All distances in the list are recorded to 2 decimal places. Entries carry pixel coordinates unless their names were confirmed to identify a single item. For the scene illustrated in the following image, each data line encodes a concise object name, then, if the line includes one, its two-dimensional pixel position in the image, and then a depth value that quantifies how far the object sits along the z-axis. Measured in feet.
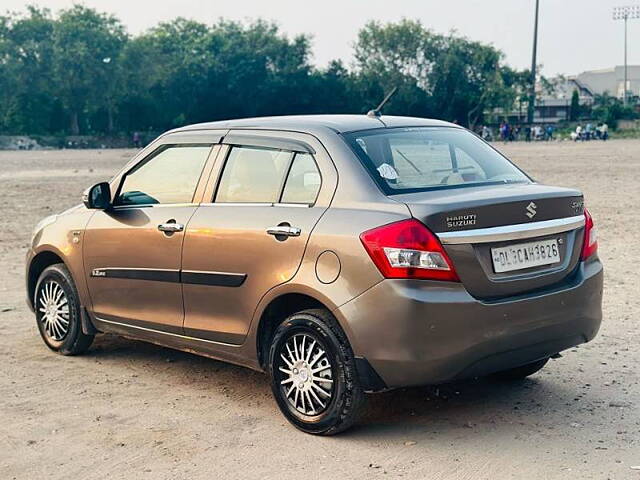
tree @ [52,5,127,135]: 265.54
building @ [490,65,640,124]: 338.13
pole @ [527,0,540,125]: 289.94
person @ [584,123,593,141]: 245.65
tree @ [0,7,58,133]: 265.54
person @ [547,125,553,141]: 255.91
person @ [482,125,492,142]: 269.71
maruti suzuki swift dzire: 15.88
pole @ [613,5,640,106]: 380.37
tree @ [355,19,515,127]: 311.68
